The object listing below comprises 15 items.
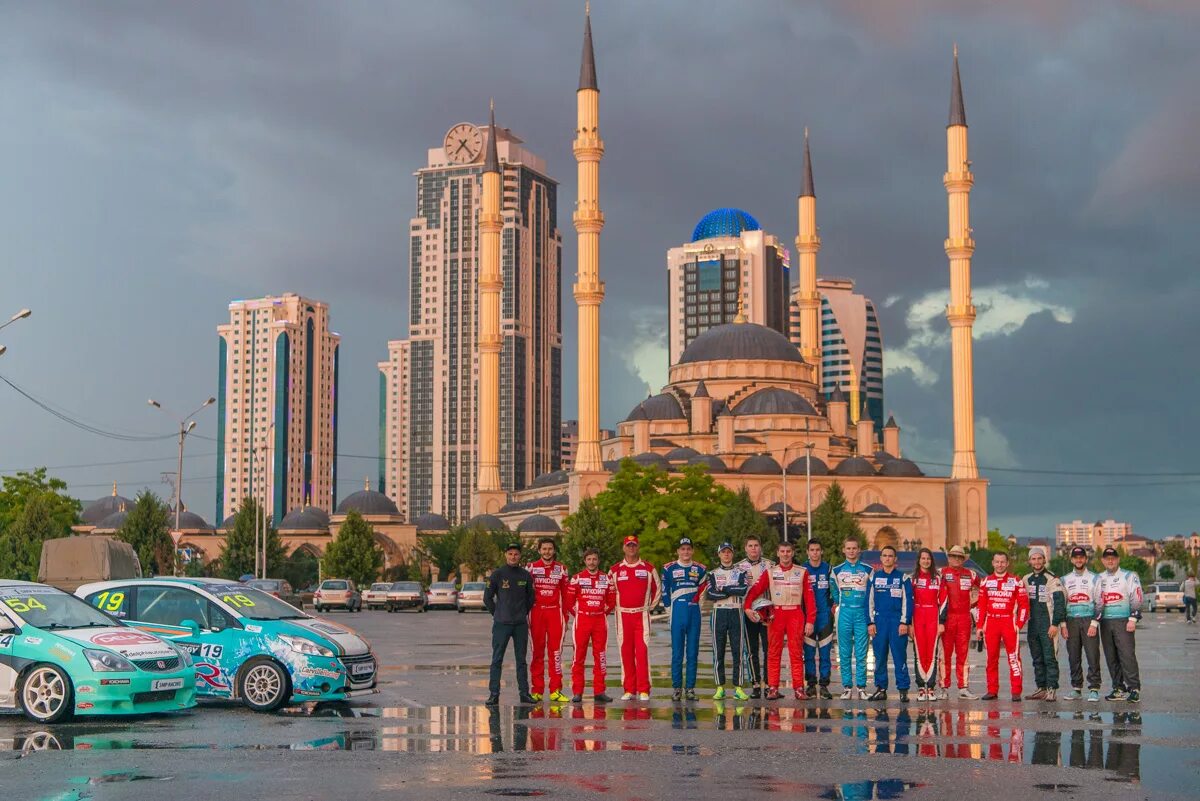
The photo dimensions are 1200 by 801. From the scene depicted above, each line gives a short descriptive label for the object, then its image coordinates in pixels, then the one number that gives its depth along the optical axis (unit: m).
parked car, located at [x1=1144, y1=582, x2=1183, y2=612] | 62.41
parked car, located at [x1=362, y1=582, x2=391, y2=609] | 55.33
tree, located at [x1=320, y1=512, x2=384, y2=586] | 78.25
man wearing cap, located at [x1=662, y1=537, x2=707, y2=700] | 15.61
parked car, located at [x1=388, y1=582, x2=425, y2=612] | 54.41
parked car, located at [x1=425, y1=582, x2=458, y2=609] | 57.31
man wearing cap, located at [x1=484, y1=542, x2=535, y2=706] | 15.40
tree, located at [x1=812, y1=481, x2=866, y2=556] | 74.69
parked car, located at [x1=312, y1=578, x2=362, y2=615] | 52.34
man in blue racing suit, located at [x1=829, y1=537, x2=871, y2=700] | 15.63
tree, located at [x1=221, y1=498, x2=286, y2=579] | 74.38
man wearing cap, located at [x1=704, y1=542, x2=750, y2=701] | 15.64
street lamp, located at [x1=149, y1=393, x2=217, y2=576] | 48.62
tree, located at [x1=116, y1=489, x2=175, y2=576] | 65.00
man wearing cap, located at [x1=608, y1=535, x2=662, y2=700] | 15.45
